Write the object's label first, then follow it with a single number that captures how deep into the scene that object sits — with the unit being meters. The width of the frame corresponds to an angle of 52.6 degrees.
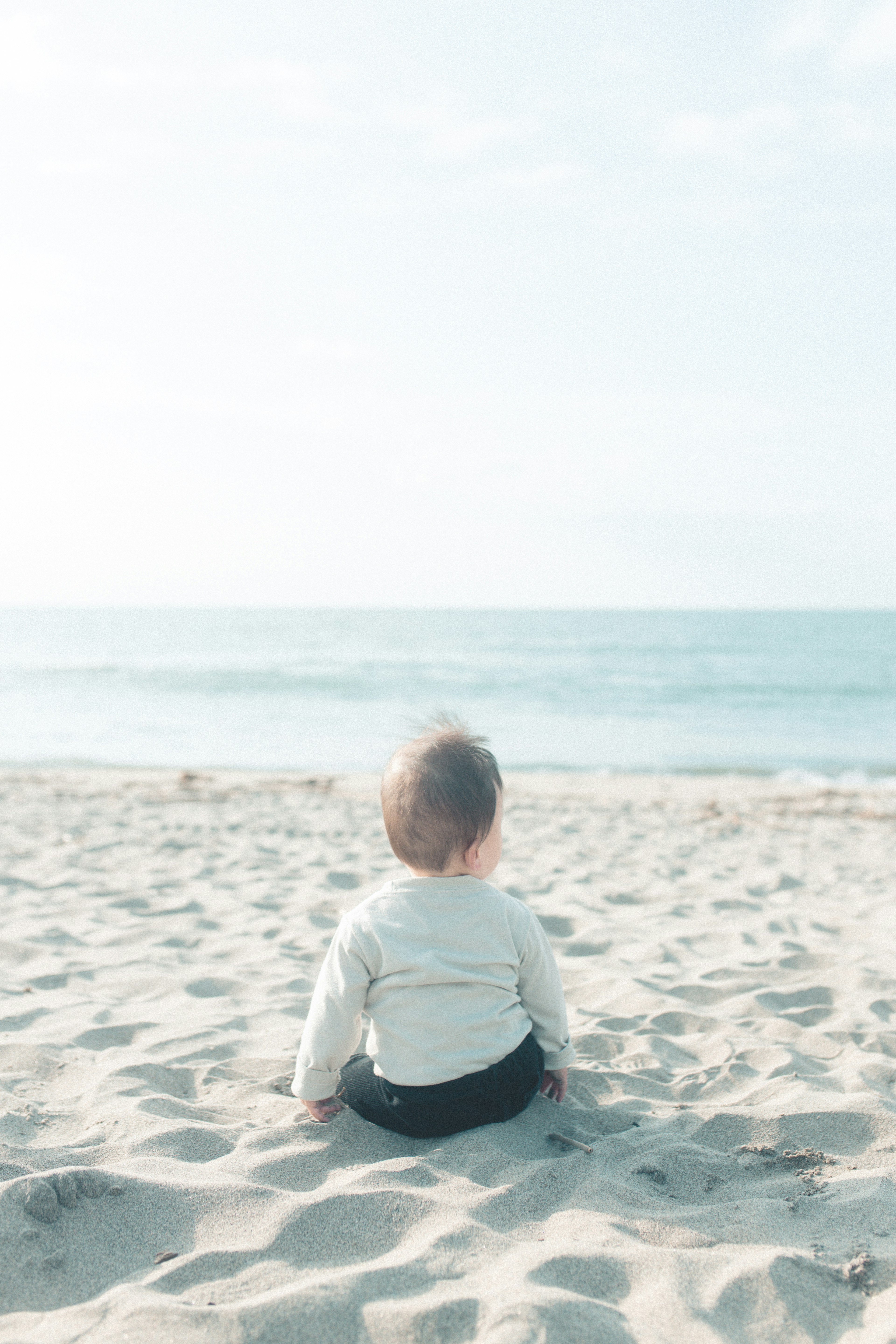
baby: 2.09
